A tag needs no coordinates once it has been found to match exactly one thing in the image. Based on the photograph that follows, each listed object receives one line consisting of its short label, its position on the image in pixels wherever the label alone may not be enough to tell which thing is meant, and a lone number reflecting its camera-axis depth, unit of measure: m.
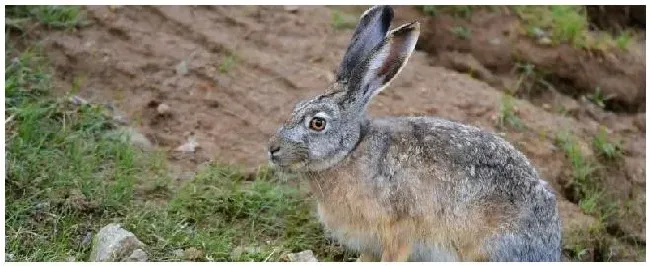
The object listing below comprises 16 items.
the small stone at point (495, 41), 14.10
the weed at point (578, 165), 11.97
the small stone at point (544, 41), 14.05
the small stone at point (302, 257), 9.37
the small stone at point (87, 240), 9.39
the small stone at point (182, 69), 12.53
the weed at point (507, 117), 12.48
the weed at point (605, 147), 12.55
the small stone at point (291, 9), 14.06
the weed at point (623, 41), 14.25
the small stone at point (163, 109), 11.86
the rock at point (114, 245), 8.88
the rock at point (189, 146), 11.32
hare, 8.84
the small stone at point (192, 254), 9.12
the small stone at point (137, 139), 11.16
